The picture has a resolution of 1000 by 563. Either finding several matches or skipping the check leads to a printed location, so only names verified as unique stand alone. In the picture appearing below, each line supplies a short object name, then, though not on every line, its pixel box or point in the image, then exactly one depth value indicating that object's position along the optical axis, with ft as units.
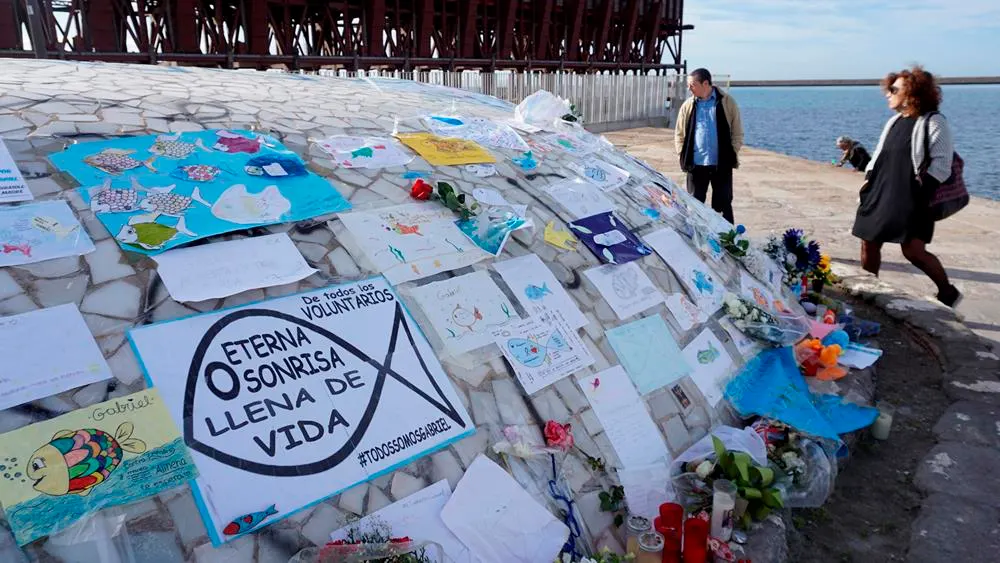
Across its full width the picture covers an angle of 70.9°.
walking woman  17.61
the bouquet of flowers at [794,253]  18.84
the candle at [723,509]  9.36
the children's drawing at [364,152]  12.63
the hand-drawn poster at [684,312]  13.12
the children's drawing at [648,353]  11.52
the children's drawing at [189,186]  9.54
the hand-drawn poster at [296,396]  7.77
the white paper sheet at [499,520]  8.50
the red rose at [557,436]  9.59
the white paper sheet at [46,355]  7.40
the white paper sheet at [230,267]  8.92
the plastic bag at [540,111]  18.13
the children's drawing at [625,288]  12.42
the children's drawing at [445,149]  13.84
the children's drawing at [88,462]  6.76
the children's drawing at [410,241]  10.69
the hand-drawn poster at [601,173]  15.74
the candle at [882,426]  13.32
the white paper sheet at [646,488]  10.07
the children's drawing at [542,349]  10.40
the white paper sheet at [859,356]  15.02
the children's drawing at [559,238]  12.82
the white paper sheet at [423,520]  8.09
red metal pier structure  40.19
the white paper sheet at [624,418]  10.53
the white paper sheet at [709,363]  12.36
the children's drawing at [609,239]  13.25
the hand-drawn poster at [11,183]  9.23
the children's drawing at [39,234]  8.53
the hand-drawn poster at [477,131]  15.44
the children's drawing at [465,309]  10.27
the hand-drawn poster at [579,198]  14.03
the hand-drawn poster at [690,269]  14.12
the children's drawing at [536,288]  11.45
